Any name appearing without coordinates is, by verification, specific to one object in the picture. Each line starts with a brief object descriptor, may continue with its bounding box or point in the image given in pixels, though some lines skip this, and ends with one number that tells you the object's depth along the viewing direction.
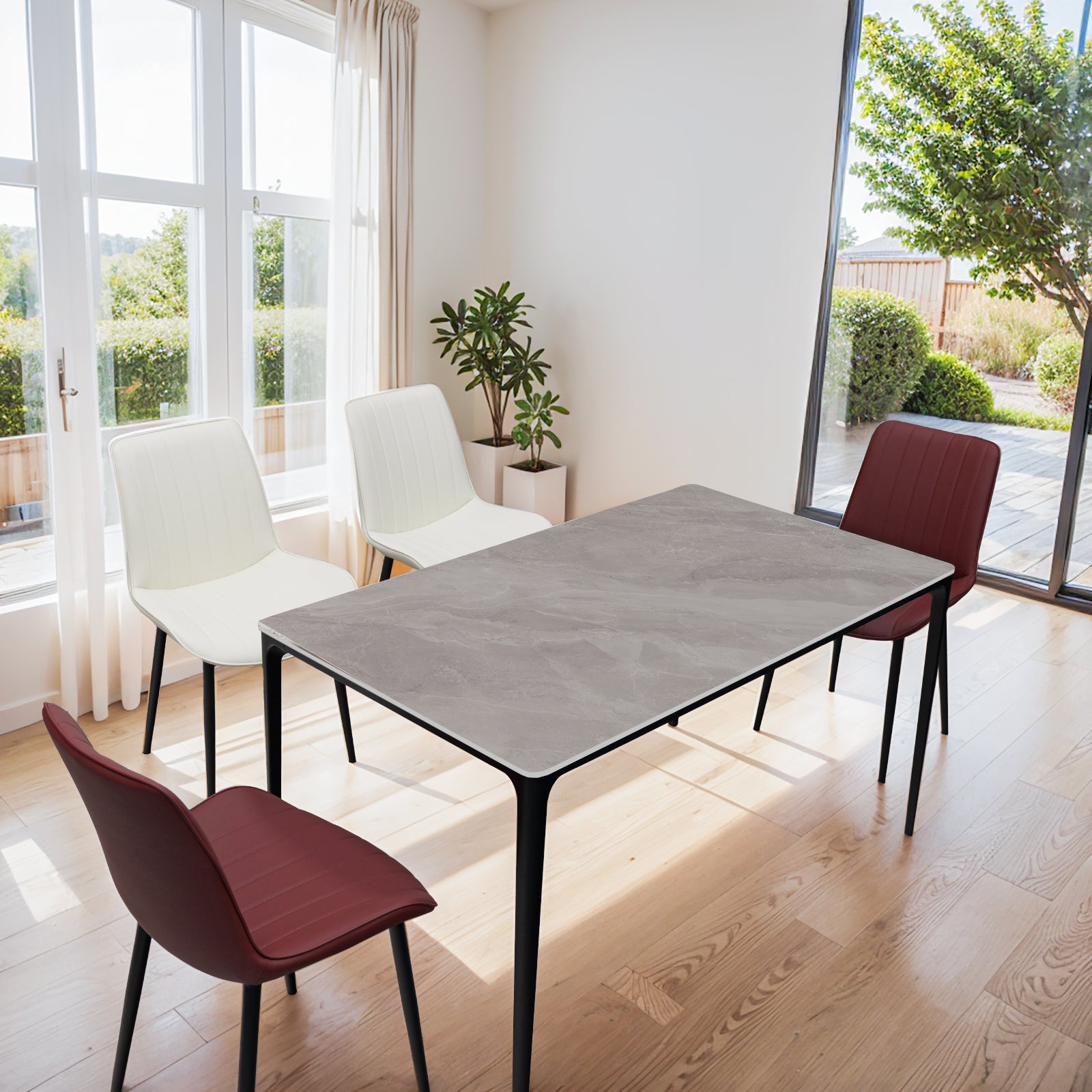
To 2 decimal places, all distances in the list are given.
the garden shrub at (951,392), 4.21
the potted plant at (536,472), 4.61
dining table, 1.60
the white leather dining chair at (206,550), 2.66
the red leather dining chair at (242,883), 1.27
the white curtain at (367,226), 3.89
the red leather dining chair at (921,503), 2.77
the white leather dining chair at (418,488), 3.23
